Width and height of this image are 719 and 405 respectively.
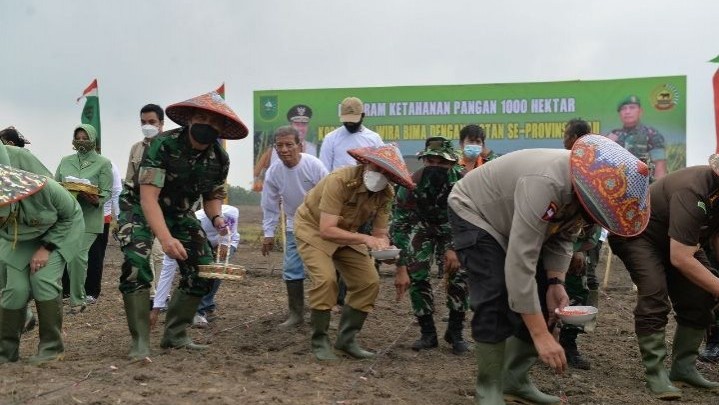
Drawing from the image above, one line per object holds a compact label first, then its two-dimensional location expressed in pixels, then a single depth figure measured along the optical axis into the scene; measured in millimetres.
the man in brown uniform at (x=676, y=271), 4422
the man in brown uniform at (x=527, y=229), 3359
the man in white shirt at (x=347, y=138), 7695
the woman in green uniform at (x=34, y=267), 5066
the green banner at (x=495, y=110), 16203
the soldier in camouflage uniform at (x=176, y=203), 5062
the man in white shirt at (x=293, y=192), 6840
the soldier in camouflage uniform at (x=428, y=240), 5879
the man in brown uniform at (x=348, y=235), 5223
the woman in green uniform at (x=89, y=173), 7914
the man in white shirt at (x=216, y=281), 6456
